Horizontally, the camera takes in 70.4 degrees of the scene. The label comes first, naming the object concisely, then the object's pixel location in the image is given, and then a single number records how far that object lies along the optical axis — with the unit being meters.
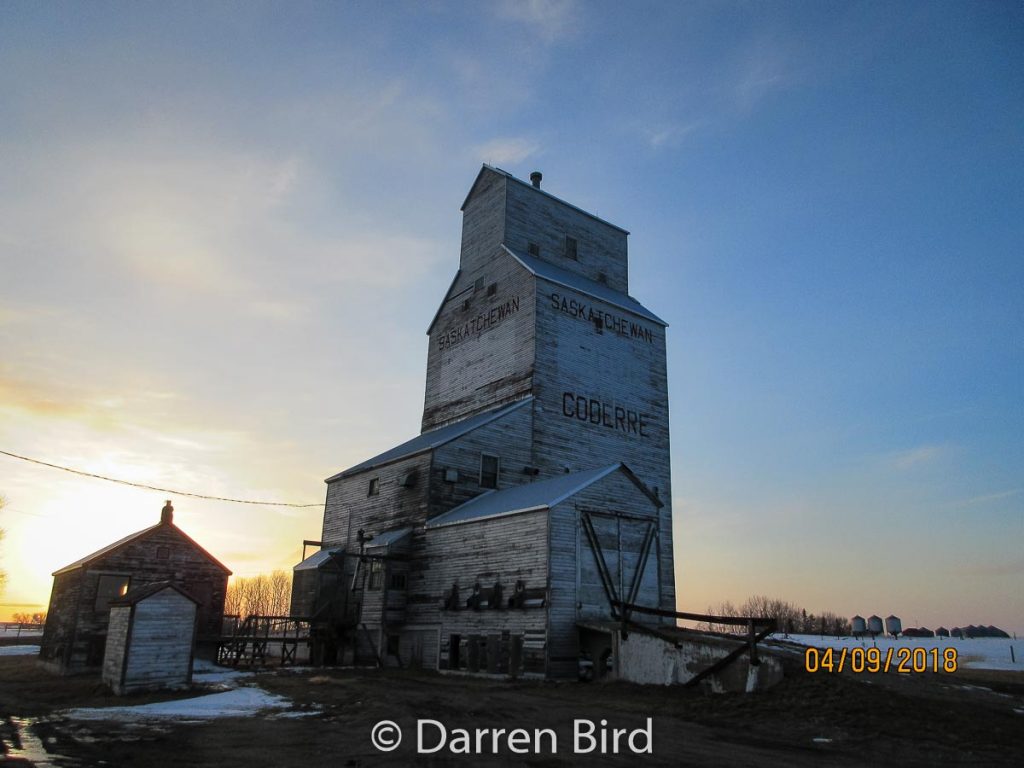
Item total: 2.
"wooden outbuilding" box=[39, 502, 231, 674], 28.09
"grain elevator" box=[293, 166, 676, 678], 25.28
